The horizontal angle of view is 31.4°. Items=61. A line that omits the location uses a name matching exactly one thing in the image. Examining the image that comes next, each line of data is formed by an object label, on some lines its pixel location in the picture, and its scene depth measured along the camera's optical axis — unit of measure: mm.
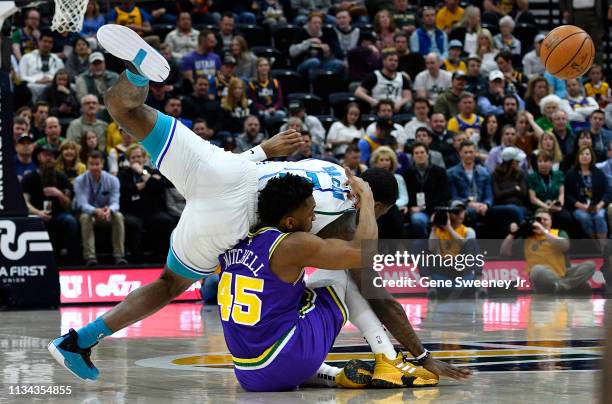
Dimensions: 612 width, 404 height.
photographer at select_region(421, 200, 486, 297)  14906
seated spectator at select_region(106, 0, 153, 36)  18141
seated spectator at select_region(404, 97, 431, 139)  17359
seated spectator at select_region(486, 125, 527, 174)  16766
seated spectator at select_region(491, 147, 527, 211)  16203
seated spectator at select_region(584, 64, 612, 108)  19547
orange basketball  11172
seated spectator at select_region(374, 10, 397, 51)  19734
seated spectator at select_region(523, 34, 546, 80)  20262
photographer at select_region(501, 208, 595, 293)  15070
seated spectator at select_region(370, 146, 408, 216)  15031
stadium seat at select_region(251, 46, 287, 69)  18891
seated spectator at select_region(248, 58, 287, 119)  17438
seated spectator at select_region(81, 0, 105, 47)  17812
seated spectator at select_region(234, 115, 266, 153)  15867
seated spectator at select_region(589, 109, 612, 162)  17562
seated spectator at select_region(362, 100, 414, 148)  16948
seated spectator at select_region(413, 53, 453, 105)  18719
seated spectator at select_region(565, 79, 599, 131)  18312
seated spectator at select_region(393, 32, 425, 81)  19375
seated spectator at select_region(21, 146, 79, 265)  14148
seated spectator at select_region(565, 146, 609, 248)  16188
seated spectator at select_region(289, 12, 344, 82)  19091
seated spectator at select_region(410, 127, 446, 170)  16516
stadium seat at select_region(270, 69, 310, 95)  18625
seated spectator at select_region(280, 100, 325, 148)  16531
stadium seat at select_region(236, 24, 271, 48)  19500
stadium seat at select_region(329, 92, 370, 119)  18344
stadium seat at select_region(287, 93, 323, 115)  18062
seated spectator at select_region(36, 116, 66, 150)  14945
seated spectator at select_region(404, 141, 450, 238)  15617
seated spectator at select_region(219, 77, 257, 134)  16688
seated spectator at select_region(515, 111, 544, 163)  17438
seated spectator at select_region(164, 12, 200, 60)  18141
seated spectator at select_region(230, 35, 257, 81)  18016
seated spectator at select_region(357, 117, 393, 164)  16344
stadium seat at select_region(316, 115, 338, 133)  17703
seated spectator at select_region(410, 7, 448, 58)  19984
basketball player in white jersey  6672
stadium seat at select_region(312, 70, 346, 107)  18906
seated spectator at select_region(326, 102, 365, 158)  16828
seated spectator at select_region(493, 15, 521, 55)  20578
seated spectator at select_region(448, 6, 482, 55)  20344
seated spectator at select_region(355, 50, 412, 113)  18312
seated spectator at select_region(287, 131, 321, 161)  15391
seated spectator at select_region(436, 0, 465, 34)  20953
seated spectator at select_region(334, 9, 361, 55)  19703
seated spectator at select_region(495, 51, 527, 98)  19375
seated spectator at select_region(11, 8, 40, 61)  17203
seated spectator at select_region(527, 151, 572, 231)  16422
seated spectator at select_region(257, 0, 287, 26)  19922
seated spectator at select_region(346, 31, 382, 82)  19109
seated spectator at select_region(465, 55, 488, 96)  19000
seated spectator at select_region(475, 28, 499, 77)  19750
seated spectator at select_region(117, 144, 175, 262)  14773
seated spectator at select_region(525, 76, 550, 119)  18656
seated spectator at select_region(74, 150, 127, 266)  14188
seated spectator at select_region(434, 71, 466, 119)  18109
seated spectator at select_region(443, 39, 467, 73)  19531
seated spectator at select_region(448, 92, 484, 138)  17641
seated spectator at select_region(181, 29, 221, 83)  17719
